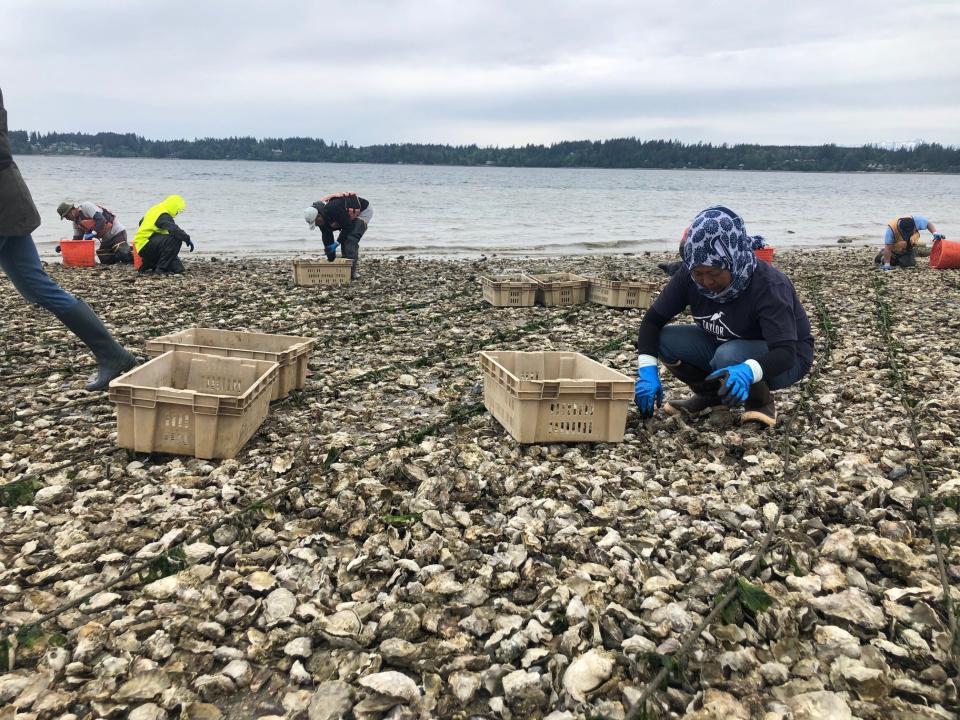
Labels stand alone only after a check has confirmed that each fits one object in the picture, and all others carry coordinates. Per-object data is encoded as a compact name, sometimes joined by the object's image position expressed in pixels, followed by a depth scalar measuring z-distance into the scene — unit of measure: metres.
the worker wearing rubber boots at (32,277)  5.49
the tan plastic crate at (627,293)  11.24
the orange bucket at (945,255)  16.33
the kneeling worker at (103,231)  15.59
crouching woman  4.95
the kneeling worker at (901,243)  16.41
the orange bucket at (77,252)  15.36
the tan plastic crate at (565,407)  5.00
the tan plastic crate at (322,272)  13.41
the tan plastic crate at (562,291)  11.56
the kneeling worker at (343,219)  14.07
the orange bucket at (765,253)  14.30
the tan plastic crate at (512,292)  11.38
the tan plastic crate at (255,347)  5.95
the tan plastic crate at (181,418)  4.65
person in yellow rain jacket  14.51
